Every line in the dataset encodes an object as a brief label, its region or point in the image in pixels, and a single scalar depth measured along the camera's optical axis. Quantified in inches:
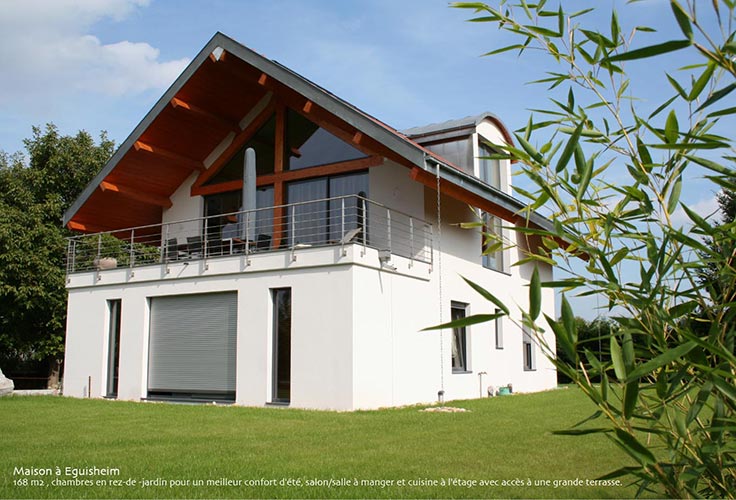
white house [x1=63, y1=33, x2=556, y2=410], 472.1
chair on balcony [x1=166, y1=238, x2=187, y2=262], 559.9
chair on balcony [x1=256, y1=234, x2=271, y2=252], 525.7
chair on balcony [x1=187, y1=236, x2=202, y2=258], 548.7
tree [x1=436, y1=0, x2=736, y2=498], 71.0
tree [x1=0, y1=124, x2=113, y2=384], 831.7
